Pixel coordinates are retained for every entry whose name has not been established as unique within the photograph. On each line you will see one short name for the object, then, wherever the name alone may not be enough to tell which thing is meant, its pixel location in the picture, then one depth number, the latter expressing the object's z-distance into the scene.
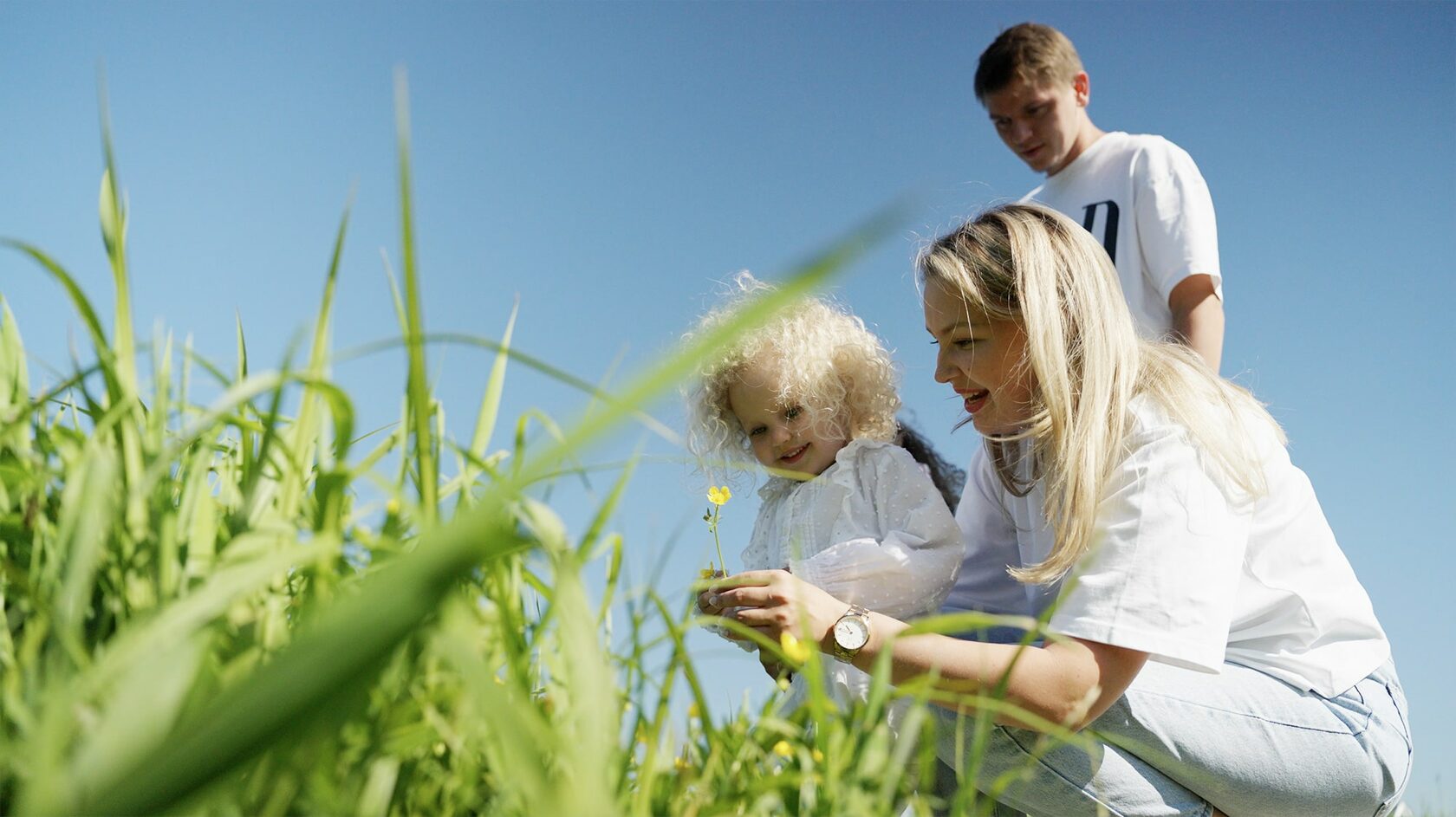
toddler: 2.29
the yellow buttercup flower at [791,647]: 1.07
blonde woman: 1.54
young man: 3.07
